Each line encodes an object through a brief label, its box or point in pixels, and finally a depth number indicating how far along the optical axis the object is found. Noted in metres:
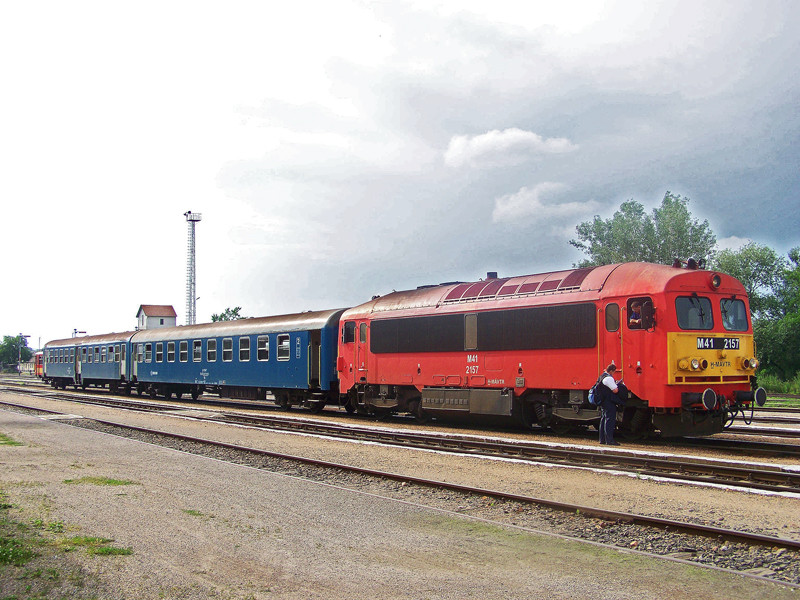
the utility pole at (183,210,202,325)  77.56
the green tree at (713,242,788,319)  51.53
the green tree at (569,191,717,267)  53.22
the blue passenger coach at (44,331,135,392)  39.09
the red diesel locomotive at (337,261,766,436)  14.03
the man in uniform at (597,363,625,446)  14.12
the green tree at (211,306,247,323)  83.38
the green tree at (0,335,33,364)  139.12
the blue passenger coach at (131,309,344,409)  24.31
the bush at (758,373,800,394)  36.34
